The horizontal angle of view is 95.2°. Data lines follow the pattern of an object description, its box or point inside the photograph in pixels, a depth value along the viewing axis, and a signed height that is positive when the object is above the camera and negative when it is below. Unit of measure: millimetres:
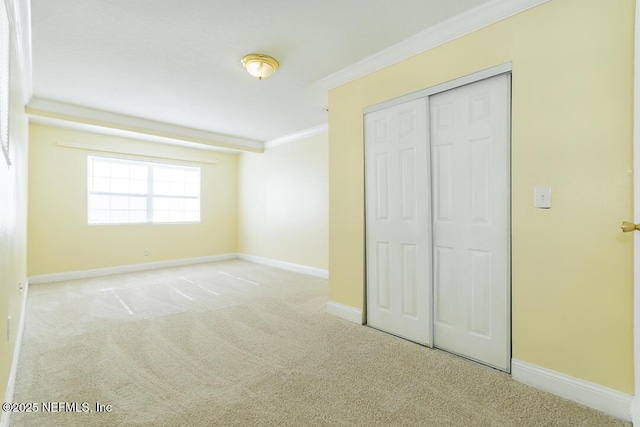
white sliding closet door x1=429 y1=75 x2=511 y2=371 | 2037 -56
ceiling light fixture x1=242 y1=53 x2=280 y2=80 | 2641 +1370
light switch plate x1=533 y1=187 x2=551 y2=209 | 1826 +95
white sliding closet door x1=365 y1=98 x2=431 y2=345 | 2441 -77
